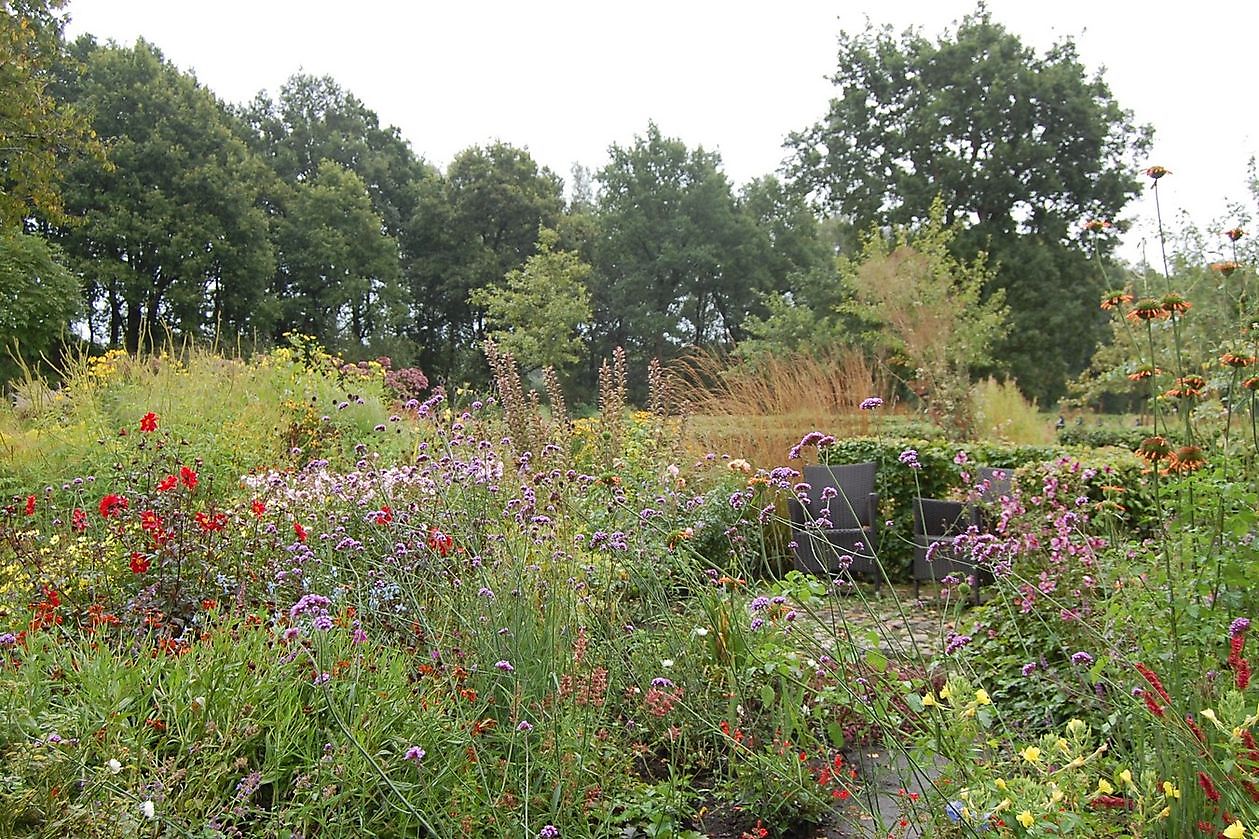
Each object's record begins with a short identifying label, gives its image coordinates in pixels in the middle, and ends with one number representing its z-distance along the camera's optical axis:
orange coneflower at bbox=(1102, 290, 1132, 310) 2.00
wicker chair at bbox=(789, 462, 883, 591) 5.15
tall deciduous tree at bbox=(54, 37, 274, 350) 20.22
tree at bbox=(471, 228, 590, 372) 23.31
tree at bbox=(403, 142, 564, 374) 27.92
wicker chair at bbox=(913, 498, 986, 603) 4.41
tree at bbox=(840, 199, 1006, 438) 9.23
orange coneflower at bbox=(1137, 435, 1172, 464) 1.82
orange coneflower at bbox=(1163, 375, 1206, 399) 1.90
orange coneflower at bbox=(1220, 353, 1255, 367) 1.81
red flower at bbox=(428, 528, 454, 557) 2.69
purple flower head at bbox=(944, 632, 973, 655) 1.76
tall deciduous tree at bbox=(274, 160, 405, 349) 24.64
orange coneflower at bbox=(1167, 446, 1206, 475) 1.85
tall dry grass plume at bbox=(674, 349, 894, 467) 6.63
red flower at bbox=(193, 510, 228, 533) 2.74
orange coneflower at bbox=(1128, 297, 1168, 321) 1.86
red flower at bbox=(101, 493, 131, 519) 2.72
